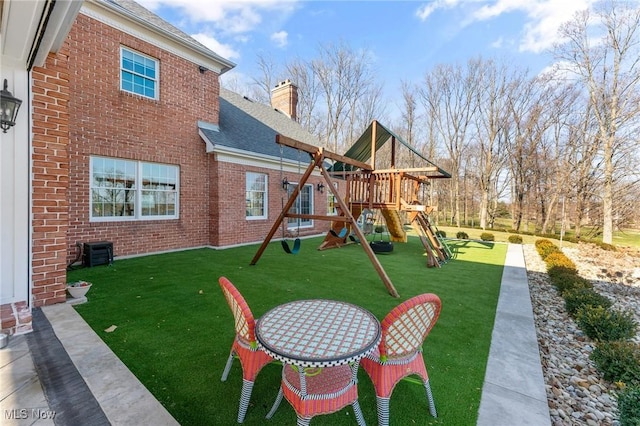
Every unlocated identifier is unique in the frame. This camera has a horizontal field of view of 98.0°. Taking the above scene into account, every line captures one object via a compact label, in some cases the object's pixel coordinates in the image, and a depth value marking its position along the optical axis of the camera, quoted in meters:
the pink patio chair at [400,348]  1.91
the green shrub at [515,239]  13.50
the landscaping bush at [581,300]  4.36
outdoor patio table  1.71
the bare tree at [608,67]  13.91
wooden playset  7.66
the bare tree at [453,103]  22.97
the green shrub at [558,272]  6.20
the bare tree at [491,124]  21.28
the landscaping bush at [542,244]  10.55
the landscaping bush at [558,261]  7.04
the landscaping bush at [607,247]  10.60
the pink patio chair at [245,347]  2.02
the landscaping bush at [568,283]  5.18
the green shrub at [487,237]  13.70
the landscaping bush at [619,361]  2.68
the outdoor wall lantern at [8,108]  3.13
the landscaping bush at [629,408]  1.90
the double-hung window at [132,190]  7.09
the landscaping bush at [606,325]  3.59
